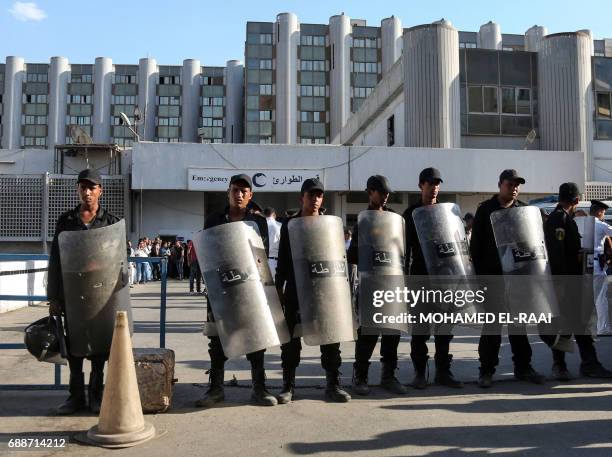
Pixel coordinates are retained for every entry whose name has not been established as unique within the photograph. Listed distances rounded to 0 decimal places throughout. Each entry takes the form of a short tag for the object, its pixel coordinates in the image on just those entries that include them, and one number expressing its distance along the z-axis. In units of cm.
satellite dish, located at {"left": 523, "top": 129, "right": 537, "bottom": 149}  2536
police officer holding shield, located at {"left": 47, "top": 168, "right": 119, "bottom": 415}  425
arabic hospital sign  2373
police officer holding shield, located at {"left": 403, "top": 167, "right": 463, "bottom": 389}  500
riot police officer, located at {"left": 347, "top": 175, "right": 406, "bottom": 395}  482
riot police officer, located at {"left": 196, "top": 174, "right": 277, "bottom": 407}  448
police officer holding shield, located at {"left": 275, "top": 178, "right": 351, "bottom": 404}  455
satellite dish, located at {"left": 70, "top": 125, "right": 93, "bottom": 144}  2662
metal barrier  482
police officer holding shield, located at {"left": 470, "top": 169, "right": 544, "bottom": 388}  505
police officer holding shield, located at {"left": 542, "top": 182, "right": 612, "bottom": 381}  536
